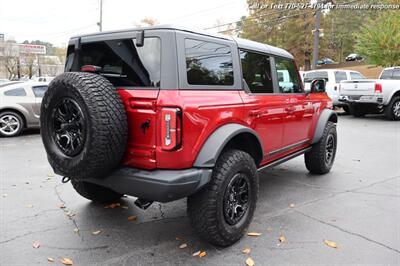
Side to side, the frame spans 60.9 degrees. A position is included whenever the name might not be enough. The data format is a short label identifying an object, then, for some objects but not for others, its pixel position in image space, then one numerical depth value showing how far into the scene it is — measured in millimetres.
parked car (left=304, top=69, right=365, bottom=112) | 13727
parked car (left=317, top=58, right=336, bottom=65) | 46884
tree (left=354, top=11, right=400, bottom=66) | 20625
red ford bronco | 2648
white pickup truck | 11945
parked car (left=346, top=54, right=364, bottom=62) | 47644
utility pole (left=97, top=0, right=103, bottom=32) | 33334
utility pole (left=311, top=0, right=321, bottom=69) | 20750
